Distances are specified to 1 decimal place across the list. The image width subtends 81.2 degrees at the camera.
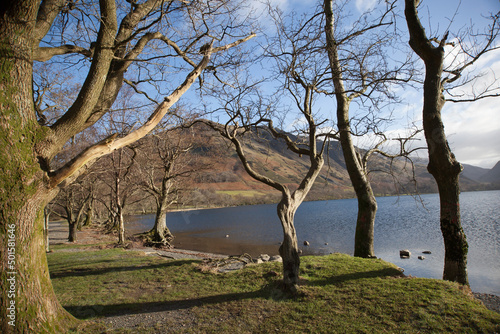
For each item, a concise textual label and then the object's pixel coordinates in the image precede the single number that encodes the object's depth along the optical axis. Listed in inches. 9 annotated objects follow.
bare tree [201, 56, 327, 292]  222.5
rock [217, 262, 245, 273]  330.3
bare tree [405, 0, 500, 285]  248.4
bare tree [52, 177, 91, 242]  670.5
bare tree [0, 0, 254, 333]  136.1
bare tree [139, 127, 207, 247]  675.4
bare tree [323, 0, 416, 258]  311.2
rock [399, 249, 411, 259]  654.5
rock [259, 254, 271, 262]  510.0
